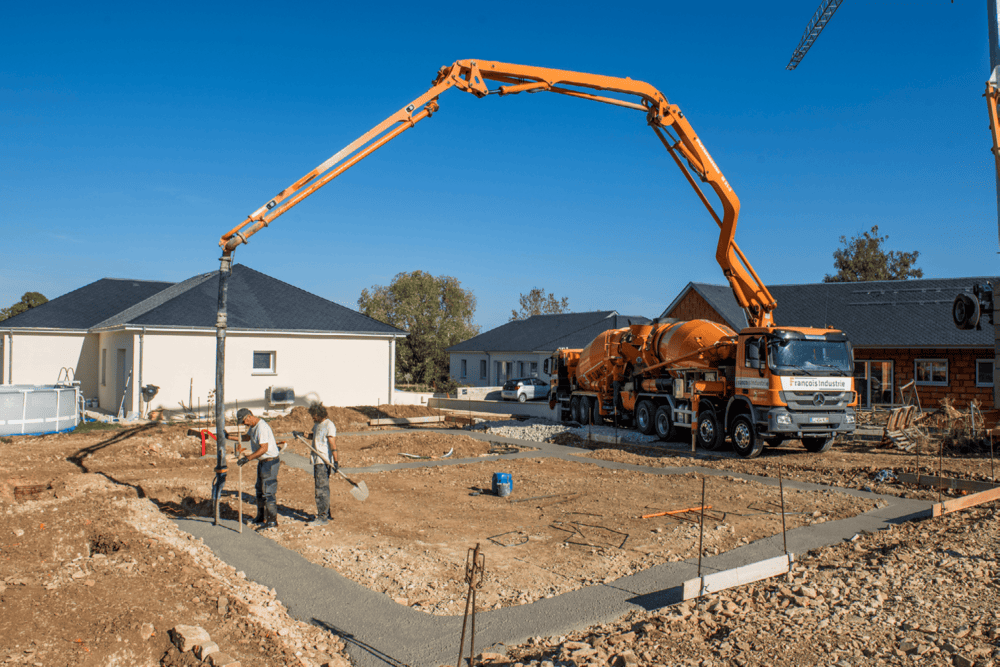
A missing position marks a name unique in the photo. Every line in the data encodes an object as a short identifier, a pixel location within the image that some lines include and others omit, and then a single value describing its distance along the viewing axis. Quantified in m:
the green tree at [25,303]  55.47
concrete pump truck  12.05
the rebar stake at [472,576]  4.63
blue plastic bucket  11.88
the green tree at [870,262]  54.56
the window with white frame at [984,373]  25.81
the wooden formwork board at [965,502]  9.78
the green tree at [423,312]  52.38
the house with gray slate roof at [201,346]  22.55
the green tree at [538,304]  86.94
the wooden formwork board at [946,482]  11.77
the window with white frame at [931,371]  26.70
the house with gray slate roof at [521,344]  42.09
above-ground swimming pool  17.89
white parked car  36.53
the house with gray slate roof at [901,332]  26.02
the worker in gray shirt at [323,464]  9.48
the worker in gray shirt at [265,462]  9.16
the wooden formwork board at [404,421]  22.92
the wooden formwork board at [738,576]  6.34
